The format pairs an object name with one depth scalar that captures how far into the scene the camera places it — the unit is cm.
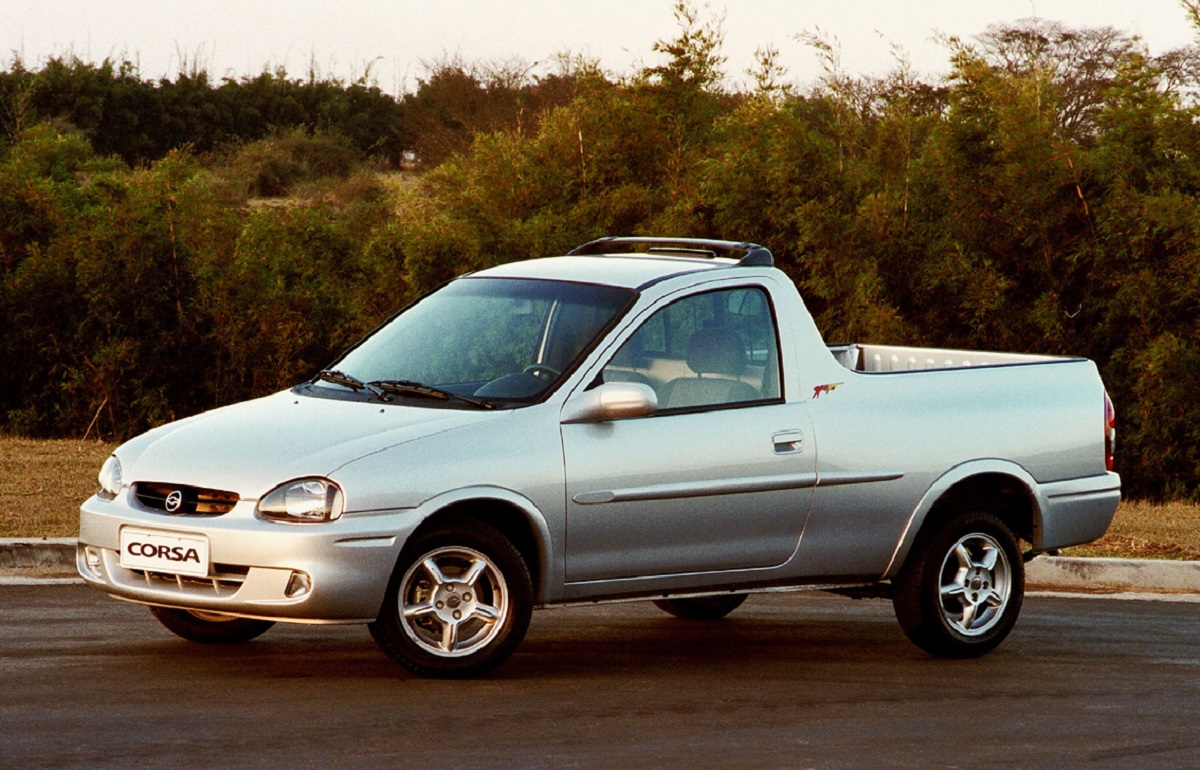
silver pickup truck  1333
